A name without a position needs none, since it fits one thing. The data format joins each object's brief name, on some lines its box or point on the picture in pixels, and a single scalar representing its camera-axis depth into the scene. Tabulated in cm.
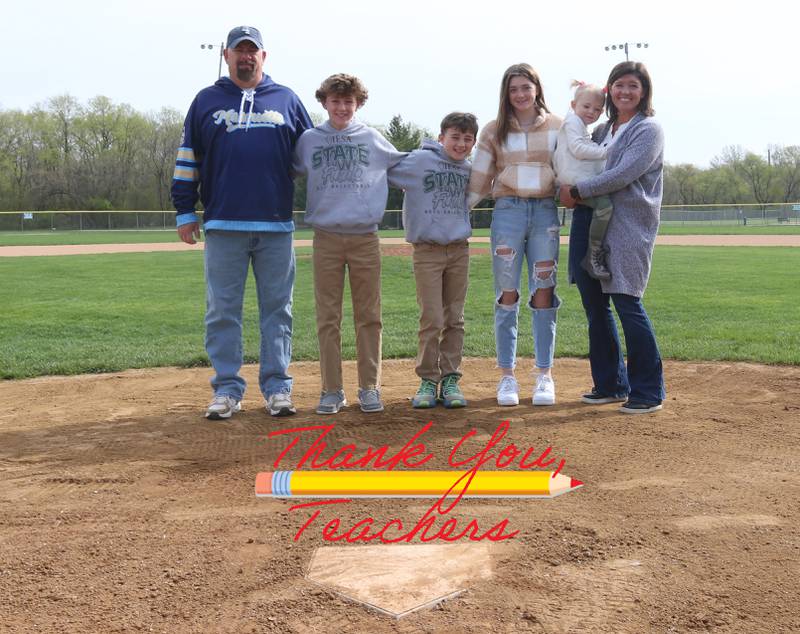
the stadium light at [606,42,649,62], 4053
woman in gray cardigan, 445
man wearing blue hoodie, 445
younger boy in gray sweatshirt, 468
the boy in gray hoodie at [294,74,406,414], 452
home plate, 238
